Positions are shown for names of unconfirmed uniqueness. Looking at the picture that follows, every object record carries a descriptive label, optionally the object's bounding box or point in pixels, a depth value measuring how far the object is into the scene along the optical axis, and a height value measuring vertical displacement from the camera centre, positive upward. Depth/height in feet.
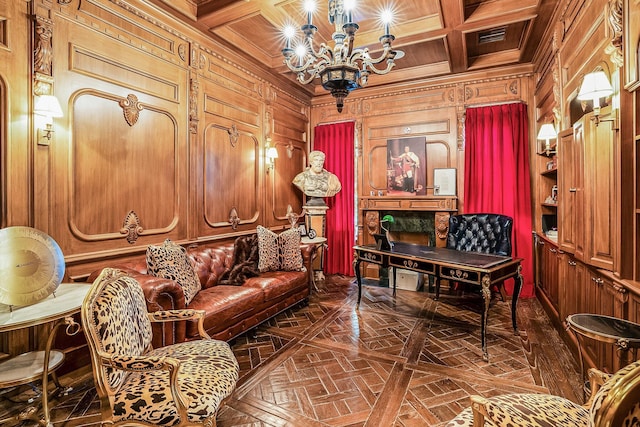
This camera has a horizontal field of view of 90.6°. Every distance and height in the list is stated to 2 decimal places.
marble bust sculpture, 18.15 +1.88
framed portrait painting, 17.52 +2.54
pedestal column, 17.94 -0.49
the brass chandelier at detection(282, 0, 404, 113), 8.28 +4.38
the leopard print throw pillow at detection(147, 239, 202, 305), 8.90 -1.54
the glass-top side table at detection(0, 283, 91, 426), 5.94 -2.29
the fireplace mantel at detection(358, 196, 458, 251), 16.38 +0.13
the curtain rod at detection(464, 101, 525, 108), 15.75 +5.50
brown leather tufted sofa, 7.75 -2.69
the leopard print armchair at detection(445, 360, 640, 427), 2.77 -2.59
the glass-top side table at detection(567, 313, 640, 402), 5.25 -2.13
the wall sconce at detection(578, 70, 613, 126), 7.14 +2.78
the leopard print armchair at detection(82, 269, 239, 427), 4.78 -2.75
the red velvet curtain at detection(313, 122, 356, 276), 19.39 +0.71
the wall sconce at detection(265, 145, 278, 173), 16.72 +3.06
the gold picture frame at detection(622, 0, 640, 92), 6.19 +3.37
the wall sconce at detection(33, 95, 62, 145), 7.81 +2.54
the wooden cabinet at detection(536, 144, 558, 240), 14.67 +0.89
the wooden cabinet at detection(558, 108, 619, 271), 7.16 +0.46
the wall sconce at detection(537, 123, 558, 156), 12.28 +3.06
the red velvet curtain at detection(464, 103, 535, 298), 15.39 +2.08
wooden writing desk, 9.34 -1.75
